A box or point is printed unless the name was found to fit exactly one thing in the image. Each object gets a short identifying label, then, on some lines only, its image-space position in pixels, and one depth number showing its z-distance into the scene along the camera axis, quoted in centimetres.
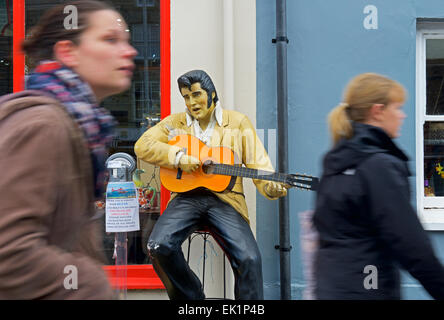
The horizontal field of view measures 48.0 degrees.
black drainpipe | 432
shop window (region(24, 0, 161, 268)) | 457
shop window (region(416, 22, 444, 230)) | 459
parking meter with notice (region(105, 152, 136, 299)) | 406
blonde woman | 171
